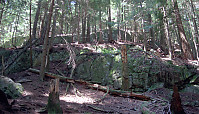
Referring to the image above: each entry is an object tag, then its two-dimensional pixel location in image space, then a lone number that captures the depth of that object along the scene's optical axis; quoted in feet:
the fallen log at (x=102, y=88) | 24.97
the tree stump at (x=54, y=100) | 13.59
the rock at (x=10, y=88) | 18.36
